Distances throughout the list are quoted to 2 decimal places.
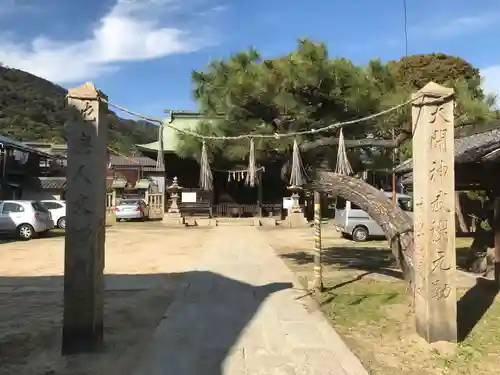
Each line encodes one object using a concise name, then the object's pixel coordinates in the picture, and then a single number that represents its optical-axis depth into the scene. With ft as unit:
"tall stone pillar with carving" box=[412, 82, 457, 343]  17.95
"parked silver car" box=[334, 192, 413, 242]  62.34
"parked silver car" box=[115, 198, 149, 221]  97.45
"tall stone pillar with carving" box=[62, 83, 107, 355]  17.30
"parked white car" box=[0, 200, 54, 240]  62.28
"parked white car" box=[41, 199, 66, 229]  80.33
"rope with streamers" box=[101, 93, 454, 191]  23.72
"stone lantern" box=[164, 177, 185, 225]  92.84
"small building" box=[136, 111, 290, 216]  99.86
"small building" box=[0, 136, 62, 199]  104.58
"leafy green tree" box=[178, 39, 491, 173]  33.83
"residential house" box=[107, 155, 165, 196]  127.65
